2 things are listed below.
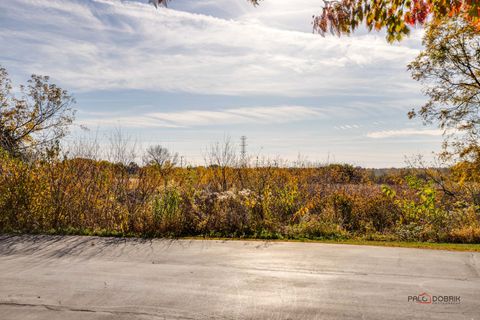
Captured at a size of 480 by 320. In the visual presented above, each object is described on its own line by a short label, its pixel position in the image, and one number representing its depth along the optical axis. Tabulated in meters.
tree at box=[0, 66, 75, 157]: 30.78
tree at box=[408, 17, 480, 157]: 16.78
